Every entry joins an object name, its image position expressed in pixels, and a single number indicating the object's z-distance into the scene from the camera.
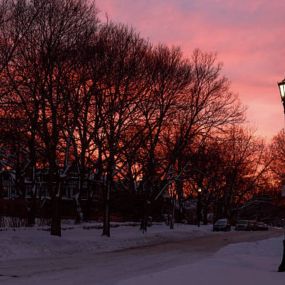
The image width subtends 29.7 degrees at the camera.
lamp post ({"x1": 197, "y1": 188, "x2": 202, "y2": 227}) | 65.68
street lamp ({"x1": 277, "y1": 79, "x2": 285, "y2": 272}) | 15.20
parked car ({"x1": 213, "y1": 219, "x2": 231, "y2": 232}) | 59.44
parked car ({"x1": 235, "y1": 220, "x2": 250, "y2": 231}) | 66.38
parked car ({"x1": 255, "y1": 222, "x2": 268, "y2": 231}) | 68.26
